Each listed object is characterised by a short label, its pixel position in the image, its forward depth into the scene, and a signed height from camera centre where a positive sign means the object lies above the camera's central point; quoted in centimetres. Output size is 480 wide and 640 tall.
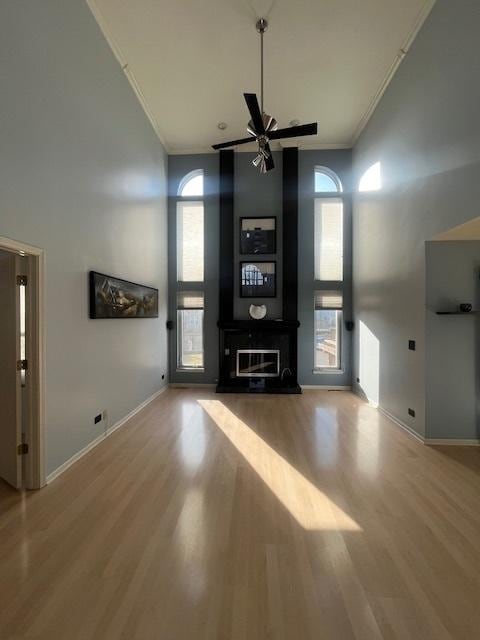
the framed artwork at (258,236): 597 +174
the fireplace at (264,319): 586 +4
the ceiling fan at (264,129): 323 +227
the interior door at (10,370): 244 -46
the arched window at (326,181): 599 +293
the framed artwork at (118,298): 323 +27
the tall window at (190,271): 612 +103
